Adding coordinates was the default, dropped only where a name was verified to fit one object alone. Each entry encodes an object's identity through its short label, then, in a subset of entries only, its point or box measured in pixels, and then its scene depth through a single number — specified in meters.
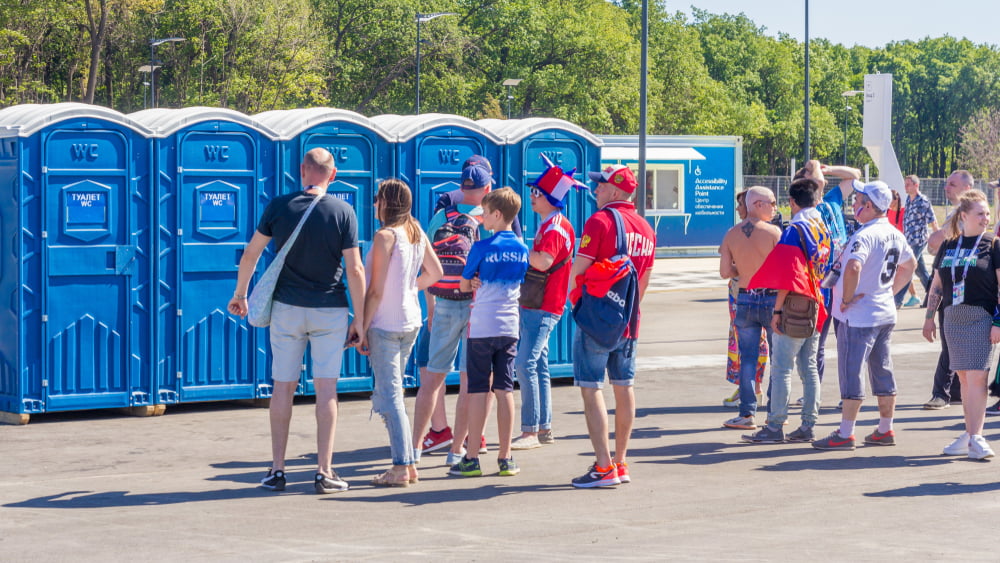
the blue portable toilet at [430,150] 19.87
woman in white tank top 13.23
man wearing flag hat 14.29
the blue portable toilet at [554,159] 20.81
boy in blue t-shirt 13.73
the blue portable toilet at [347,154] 19.02
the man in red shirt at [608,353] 13.48
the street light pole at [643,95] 41.66
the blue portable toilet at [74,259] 17.17
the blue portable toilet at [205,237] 18.16
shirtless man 16.91
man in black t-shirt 13.05
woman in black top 14.97
